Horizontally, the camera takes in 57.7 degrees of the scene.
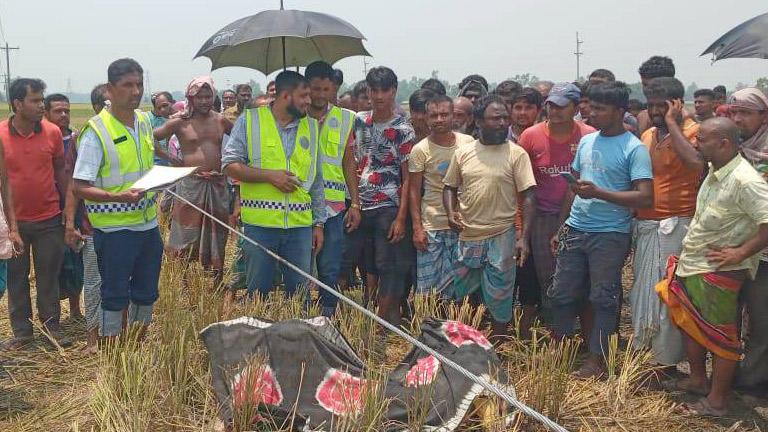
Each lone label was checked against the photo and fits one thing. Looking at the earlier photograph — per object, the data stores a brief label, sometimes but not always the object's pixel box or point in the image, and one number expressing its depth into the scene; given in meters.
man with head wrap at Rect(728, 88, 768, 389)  3.71
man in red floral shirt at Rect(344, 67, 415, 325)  4.73
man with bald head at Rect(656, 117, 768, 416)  3.39
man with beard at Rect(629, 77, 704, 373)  3.98
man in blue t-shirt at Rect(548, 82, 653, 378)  3.83
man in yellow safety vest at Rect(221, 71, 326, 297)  4.09
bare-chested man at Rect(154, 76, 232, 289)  5.70
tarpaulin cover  3.09
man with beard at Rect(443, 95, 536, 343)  4.26
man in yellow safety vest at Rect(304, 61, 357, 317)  4.59
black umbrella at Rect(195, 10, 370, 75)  4.12
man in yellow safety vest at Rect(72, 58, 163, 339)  3.90
